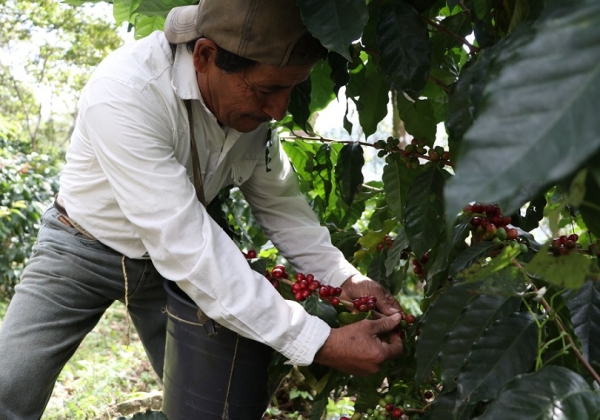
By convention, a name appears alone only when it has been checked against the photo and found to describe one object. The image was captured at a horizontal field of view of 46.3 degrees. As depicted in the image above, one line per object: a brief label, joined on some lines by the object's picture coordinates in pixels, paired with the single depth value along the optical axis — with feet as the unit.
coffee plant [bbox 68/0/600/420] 1.79
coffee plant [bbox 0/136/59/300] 19.36
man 5.17
